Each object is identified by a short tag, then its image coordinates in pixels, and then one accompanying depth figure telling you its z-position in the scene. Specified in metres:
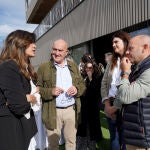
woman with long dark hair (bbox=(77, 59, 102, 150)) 2.73
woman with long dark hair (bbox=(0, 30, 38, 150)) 1.50
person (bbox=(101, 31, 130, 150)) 2.00
